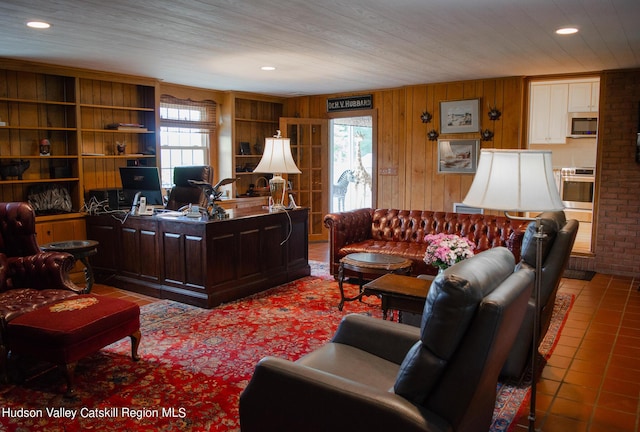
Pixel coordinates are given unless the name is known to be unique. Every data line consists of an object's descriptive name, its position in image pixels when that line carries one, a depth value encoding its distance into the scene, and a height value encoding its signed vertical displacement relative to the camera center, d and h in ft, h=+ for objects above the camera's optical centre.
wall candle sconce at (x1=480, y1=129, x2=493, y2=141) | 21.94 +1.45
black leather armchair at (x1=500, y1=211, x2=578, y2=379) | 10.12 -1.97
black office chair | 17.53 -0.69
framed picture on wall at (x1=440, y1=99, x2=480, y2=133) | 22.15 +2.32
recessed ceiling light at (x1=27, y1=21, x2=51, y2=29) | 12.29 +3.51
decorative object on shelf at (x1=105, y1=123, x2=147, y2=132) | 20.44 +1.67
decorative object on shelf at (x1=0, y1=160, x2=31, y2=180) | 17.22 -0.06
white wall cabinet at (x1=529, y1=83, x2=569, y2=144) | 24.53 +2.74
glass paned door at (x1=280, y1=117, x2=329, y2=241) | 26.73 +0.22
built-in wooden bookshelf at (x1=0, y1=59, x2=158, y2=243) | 17.87 +1.44
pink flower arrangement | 11.29 -1.84
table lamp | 16.34 +0.32
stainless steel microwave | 23.67 +2.05
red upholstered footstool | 9.50 -3.14
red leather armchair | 11.35 -2.43
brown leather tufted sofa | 16.93 -2.23
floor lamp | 7.35 -0.22
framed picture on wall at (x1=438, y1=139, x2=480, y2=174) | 22.39 +0.60
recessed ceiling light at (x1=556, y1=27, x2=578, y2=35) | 13.06 +3.61
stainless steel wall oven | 23.43 -0.85
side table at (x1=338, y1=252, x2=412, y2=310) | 14.12 -2.70
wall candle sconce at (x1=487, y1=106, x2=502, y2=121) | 21.61 +2.36
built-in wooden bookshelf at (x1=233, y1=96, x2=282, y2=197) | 26.41 +1.89
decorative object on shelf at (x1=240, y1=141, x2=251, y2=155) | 26.37 +1.04
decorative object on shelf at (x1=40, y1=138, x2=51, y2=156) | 18.40 +0.74
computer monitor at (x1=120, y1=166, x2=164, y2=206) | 17.65 -0.50
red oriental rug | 8.83 -4.28
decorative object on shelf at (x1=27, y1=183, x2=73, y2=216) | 18.37 -1.15
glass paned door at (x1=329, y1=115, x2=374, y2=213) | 33.94 +0.22
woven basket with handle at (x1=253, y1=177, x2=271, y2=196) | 26.91 -1.02
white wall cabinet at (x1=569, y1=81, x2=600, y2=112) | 23.70 +3.42
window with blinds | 23.35 +1.71
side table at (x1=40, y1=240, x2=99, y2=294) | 14.35 -2.30
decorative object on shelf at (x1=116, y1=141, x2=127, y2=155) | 20.68 +0.80
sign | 25.21 +3.30
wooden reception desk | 15.31 -2.81
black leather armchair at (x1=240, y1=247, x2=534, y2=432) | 5.33 -2.45
